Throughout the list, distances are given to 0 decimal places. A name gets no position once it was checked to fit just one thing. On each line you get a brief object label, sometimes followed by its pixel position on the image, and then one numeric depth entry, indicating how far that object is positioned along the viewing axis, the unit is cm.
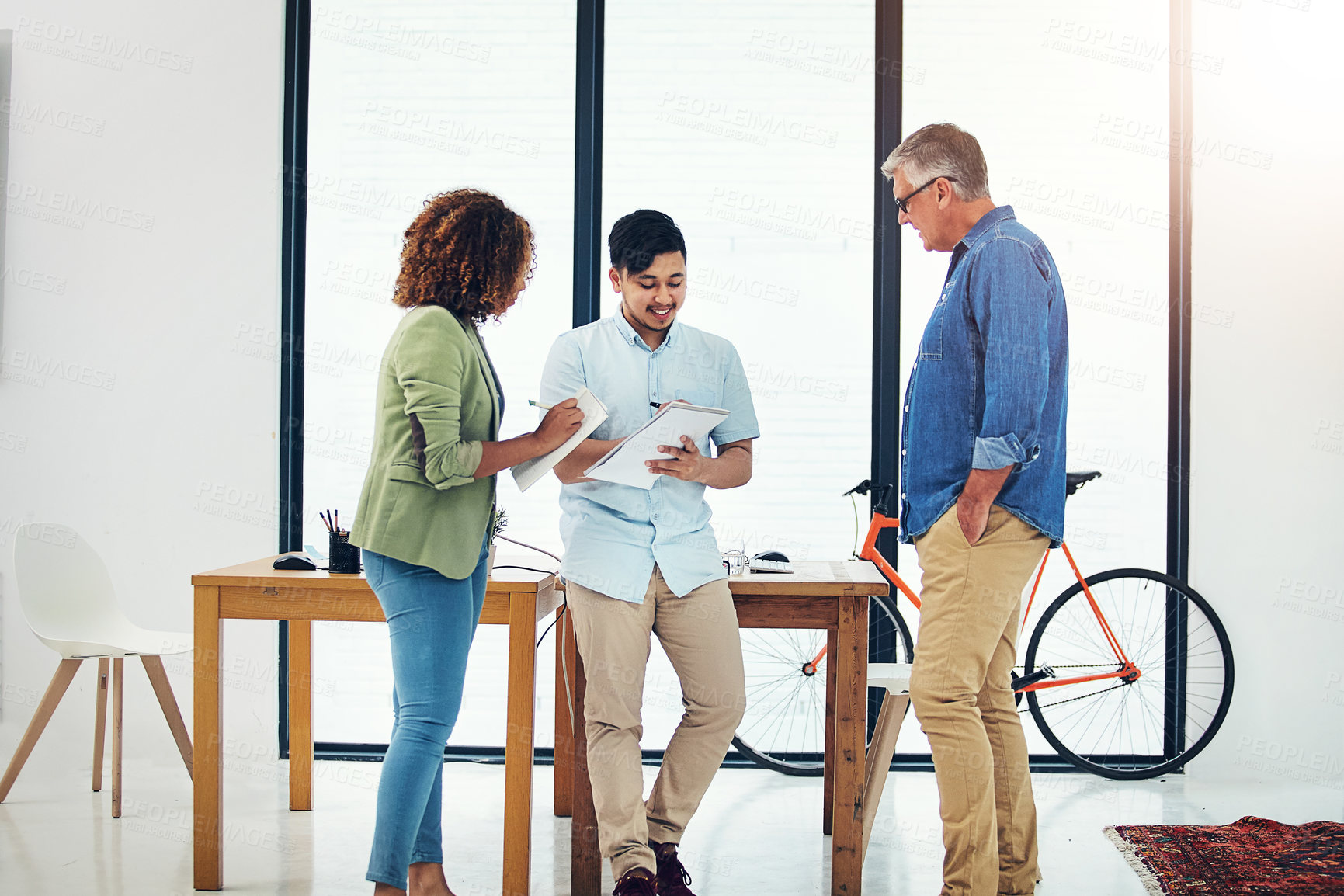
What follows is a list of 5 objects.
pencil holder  237
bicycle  330
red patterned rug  229
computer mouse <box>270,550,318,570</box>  243
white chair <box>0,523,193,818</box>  283
